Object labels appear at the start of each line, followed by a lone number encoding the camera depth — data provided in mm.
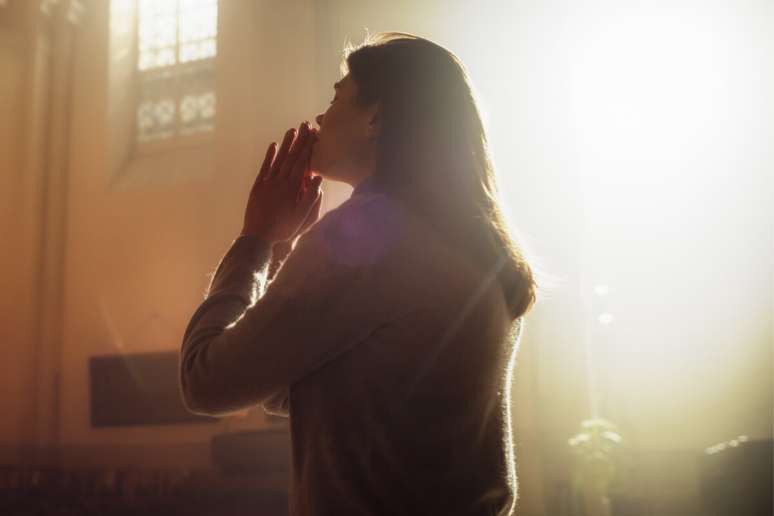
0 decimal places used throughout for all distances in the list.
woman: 938
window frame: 9422
